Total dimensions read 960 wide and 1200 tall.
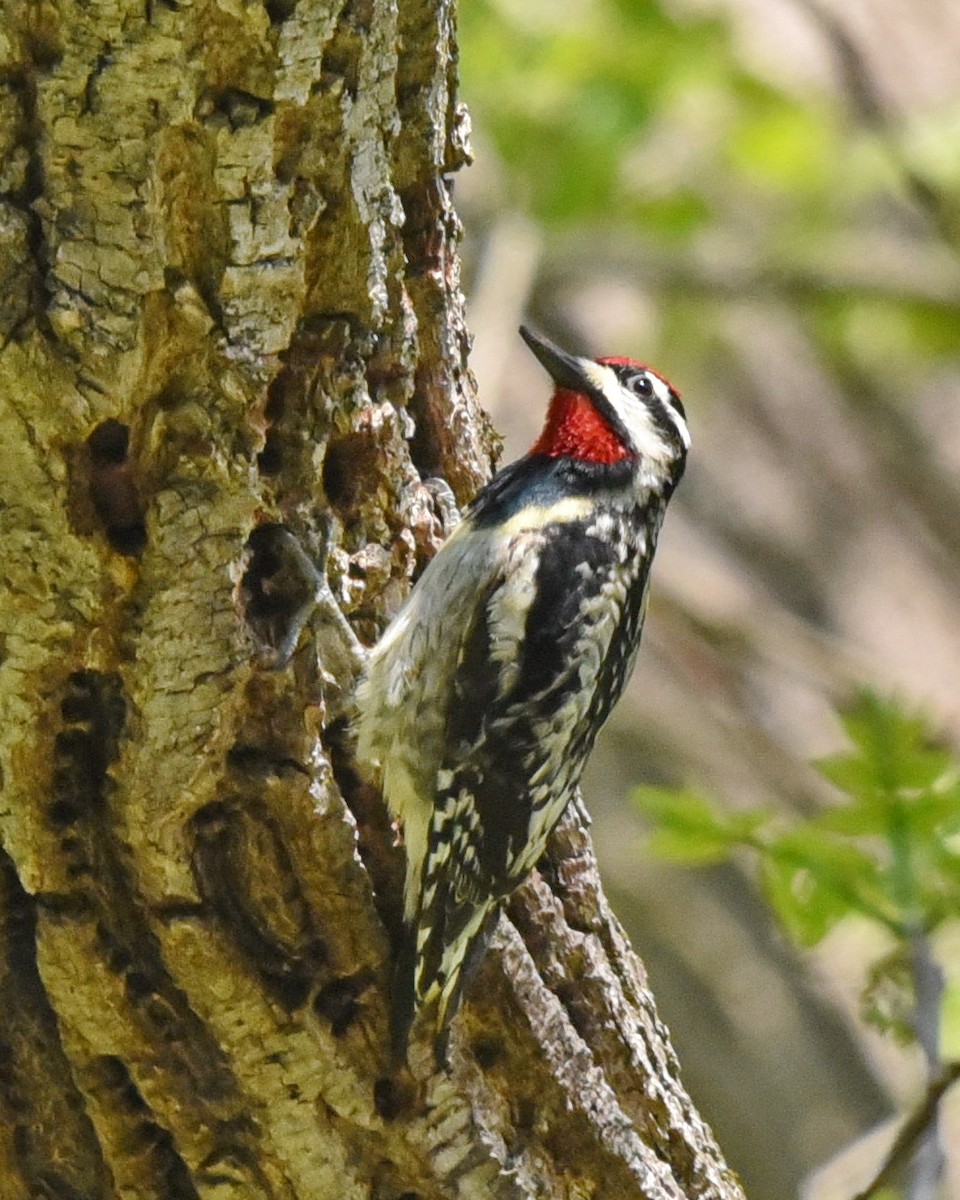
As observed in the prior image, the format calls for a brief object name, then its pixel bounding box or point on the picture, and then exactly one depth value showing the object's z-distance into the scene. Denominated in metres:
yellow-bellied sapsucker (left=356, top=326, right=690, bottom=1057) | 5.74
